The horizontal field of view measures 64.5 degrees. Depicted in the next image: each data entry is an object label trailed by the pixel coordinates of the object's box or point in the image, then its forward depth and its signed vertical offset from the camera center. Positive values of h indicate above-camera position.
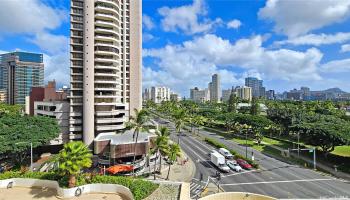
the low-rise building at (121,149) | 66.44 -12.50
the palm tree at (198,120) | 132.62 -10.15
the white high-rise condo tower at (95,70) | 79.00 +8.67
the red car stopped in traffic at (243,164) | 67.88 -16.29
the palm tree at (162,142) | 55.44 -8.67
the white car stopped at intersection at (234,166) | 66.11 -16.35
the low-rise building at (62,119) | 82.12 -6.08
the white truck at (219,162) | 65.25 -15.61
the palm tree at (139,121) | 60.59 -4.93
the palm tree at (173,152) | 55.78 -10.73
